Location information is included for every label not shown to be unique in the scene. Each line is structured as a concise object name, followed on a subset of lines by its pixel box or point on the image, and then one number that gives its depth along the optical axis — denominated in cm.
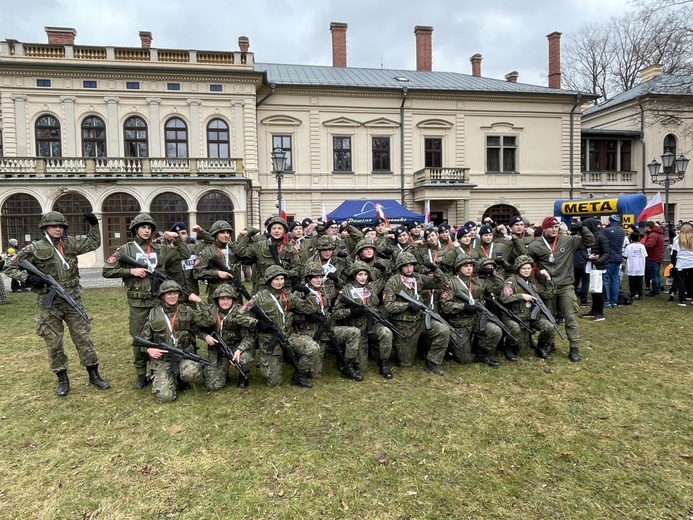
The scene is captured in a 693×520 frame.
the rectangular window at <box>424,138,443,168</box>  2669
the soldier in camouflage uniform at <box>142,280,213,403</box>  502
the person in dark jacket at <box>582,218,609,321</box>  775
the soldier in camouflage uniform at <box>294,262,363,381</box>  556
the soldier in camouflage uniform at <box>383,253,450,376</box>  587
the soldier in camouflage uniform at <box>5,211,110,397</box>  505
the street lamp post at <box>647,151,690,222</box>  1519
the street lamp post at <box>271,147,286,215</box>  1413
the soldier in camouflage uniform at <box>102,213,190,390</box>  546
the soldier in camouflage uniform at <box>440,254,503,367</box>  611
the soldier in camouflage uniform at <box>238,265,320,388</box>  529
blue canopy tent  1891
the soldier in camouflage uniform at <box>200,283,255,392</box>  529
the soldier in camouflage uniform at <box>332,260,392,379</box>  580
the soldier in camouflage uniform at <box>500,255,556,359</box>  634
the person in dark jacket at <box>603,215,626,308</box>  971
